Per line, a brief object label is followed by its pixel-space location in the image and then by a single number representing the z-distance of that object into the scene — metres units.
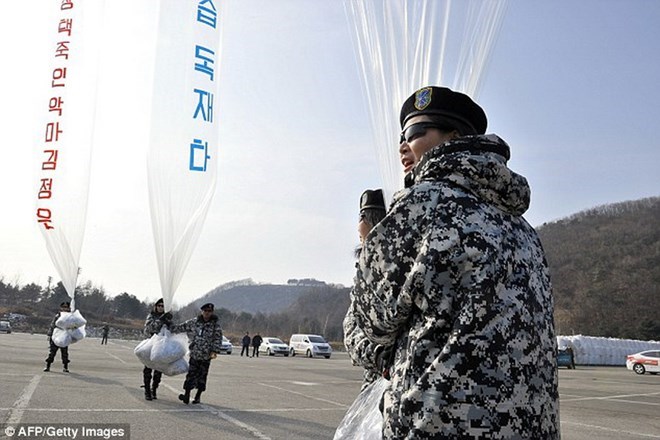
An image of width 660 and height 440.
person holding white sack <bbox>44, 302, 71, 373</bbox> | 12.34
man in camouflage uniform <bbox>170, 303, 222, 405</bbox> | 8.73
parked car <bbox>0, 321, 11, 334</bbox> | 49.53
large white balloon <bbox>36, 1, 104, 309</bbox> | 10.20
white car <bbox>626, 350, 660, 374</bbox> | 28.20
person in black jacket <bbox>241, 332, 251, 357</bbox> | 35.62
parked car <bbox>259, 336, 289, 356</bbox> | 38.12
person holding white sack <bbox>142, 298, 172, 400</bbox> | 8.68
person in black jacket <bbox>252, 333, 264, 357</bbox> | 34.81
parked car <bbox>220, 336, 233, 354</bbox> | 36.75
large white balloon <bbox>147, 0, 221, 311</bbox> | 7.49
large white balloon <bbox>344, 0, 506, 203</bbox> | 3.29
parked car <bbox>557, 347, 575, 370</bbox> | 31.73
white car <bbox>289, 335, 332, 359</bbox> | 35.44
